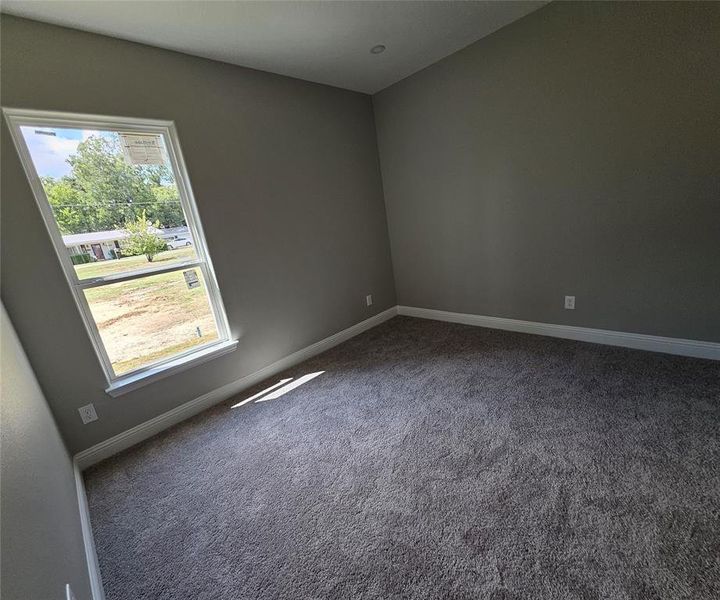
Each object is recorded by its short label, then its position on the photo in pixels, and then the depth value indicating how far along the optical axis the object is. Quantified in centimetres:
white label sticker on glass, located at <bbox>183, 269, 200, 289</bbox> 248
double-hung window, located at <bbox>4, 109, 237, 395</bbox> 191
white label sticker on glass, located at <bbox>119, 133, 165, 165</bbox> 215
